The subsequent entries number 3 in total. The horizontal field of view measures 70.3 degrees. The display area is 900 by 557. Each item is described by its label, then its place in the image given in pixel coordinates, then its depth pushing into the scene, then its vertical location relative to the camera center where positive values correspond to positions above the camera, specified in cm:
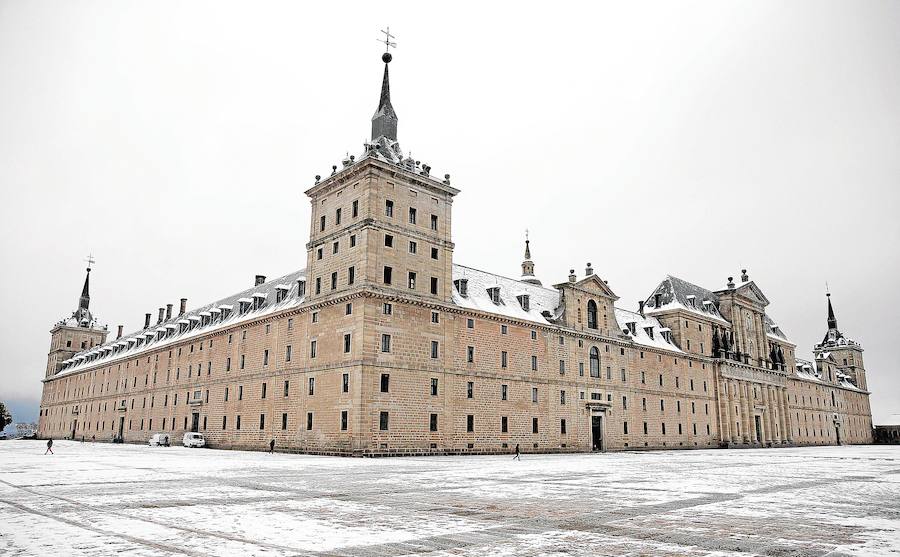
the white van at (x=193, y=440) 6312 -181
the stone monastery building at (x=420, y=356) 4869 +643
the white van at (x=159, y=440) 6788 -196
